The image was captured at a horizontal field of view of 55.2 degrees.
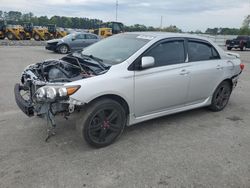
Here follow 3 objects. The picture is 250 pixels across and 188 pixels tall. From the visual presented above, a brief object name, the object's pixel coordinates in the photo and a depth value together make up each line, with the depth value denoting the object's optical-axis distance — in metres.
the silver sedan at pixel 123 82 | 3.20
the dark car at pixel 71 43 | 16.06
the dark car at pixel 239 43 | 24.94
